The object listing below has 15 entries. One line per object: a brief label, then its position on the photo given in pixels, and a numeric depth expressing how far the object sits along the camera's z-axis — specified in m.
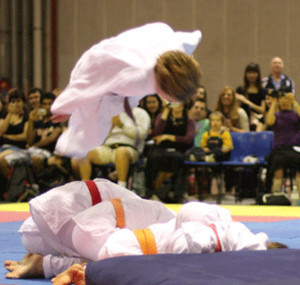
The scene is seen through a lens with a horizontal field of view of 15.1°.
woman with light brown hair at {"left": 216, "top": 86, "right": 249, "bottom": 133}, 14.54
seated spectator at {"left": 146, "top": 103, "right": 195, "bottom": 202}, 13.57
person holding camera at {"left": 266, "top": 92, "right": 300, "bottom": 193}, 13.14
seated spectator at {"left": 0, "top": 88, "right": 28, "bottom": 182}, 15.02
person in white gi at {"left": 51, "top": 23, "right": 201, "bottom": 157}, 5.30
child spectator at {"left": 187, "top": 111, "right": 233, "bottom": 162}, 13.63
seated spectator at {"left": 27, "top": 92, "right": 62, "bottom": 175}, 14.77
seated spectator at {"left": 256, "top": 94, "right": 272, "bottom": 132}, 14.73
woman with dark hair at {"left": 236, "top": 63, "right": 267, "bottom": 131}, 15.14
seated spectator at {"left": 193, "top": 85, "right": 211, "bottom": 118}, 14.59
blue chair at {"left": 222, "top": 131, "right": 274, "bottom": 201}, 13.83
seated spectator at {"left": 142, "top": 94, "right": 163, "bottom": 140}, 14.50
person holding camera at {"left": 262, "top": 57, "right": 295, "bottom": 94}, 15.36
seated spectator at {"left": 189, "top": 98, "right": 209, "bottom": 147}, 14.42
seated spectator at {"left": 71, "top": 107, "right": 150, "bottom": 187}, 13.65
